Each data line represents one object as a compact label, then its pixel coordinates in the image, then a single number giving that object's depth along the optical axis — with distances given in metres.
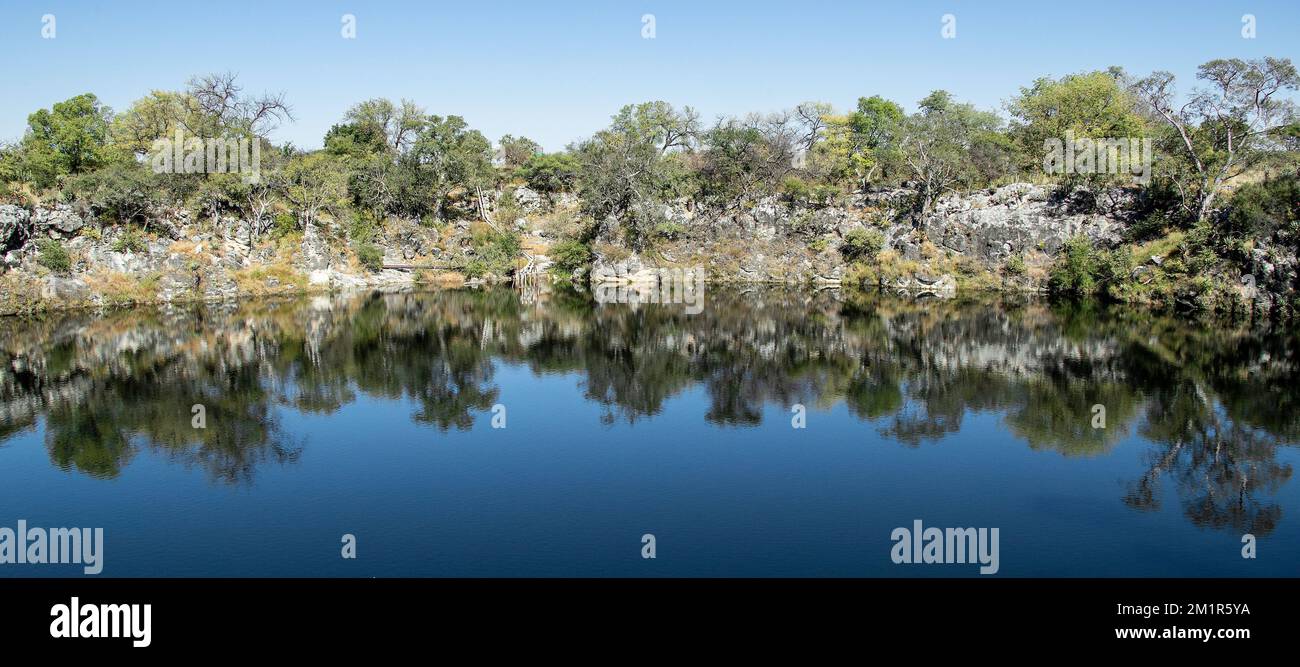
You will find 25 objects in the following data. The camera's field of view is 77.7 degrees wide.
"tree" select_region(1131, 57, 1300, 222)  48.06
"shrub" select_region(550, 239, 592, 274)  66.94
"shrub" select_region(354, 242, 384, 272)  63.38
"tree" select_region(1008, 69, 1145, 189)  60.78
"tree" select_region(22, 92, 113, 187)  60.12
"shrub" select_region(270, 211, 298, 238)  62.66
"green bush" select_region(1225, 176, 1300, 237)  45.19
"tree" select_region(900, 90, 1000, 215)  64.19
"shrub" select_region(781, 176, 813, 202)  69.56
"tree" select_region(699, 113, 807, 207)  72.62
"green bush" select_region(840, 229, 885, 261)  63.91
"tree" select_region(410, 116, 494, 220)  71.06
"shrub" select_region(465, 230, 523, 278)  66.75
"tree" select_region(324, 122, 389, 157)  77.81
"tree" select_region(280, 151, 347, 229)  62.94
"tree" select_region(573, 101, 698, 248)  65.81
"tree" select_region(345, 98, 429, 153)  79.62
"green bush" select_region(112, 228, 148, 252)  53.03
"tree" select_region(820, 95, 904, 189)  74.31
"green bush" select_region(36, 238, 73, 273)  49.25
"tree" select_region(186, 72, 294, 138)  66.62
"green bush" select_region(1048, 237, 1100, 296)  53.94
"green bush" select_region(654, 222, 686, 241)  67.69
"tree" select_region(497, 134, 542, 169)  89.69
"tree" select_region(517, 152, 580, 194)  81.25
